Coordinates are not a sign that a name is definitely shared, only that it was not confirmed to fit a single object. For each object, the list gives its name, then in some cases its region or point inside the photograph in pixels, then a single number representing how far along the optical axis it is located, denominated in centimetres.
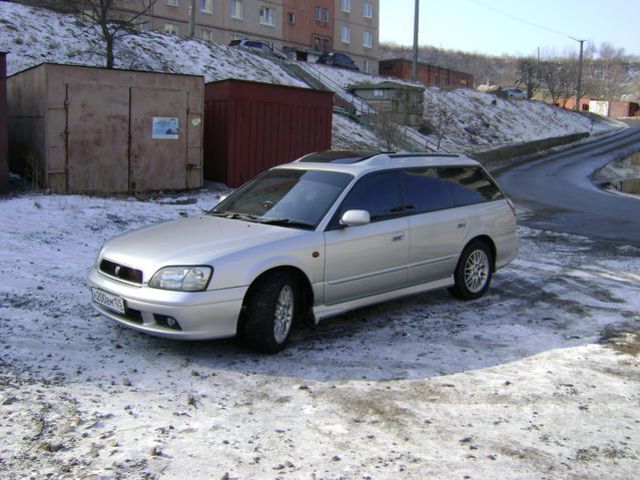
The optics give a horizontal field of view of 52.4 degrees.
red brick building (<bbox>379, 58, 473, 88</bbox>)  6981
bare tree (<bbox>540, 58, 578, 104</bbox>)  8081
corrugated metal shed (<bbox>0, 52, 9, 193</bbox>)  1095
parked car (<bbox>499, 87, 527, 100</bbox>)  5484
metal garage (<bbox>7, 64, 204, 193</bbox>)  1154
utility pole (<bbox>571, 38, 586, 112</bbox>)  6906
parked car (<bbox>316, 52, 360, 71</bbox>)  4875
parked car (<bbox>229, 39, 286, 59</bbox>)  4262
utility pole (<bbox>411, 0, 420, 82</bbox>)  4341
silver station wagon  495
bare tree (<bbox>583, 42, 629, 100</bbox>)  11831
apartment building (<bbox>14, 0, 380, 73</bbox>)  4994
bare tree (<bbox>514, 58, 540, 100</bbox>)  7348
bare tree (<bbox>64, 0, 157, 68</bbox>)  1546
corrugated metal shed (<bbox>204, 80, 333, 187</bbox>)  1373
